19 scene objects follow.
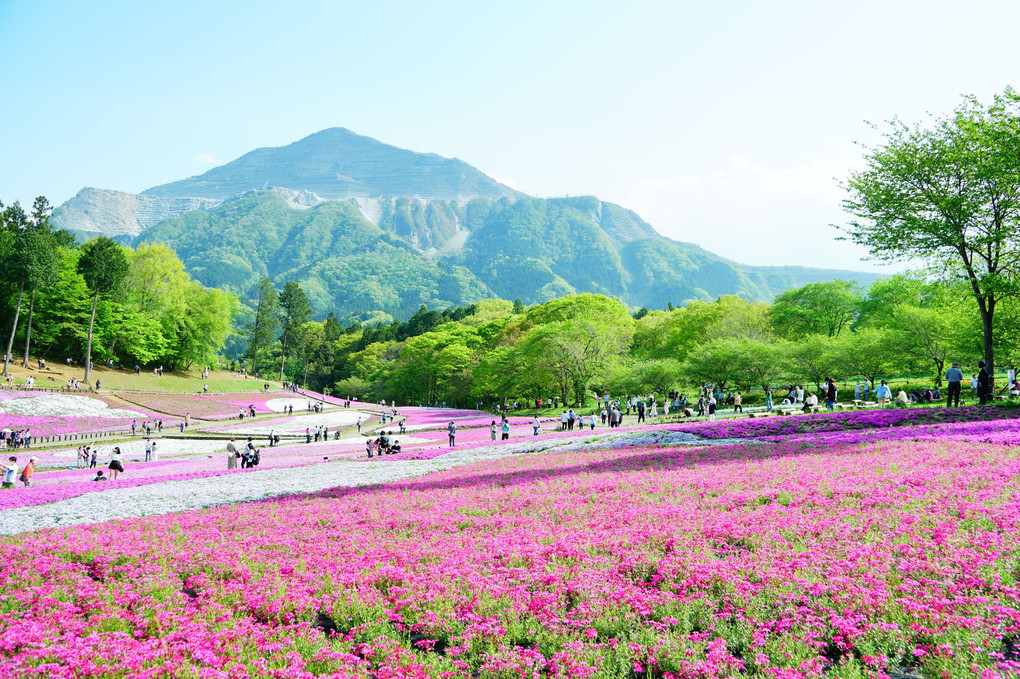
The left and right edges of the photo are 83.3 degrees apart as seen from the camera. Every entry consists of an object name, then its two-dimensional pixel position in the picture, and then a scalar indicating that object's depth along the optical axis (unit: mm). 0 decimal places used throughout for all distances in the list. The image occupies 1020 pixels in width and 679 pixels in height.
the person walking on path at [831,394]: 31500
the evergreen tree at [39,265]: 66188
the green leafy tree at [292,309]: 134250
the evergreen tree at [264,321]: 126294
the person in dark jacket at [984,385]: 27141
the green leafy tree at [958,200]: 27969
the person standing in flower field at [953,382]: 26219
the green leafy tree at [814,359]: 48656
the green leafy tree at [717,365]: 52156
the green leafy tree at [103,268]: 75500
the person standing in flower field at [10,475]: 27364
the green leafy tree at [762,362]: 50688
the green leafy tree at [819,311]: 79312
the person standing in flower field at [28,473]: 28058
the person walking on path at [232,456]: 32094
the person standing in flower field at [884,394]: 33669
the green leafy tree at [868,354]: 46875
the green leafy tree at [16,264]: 65250
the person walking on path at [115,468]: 28625
